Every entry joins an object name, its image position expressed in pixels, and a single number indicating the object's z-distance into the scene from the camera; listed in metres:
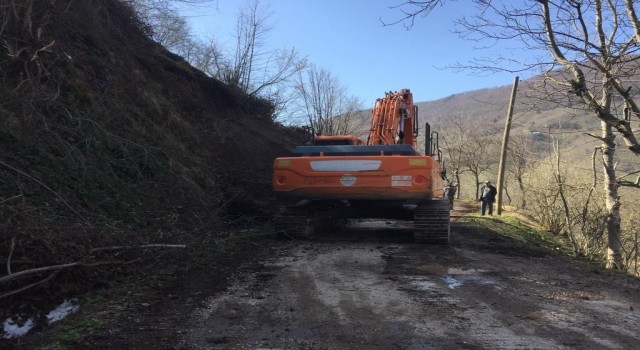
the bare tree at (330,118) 32.84
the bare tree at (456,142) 43.88
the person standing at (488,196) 23.26
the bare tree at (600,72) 6.62
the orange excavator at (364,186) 9.66
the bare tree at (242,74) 22.28
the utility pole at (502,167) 23.08
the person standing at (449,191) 25.54
